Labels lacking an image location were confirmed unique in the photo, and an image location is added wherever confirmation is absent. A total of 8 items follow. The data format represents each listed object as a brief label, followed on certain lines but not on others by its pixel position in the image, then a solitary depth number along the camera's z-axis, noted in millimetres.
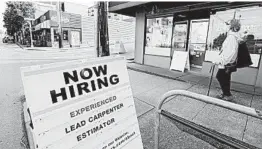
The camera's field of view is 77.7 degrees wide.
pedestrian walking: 3801
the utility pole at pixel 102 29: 2871
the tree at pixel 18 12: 31125
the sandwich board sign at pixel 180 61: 7105
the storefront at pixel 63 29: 24408
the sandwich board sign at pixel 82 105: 1204
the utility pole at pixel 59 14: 19845
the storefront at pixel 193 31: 5422
